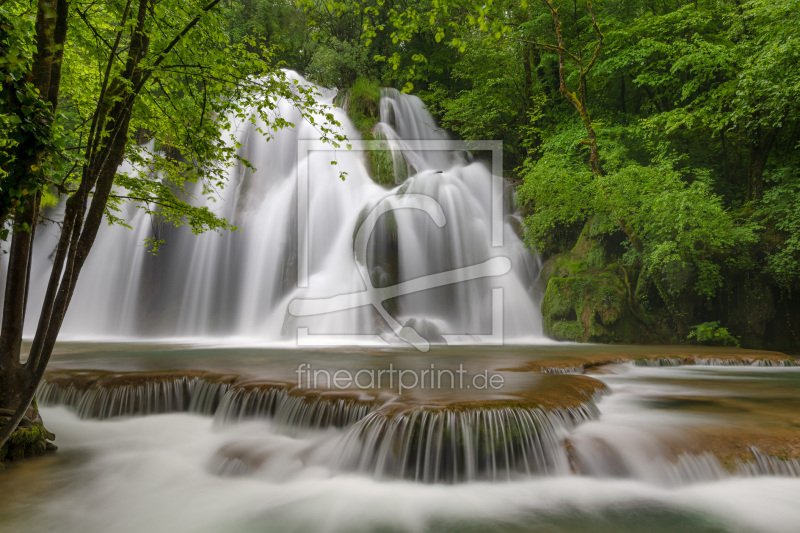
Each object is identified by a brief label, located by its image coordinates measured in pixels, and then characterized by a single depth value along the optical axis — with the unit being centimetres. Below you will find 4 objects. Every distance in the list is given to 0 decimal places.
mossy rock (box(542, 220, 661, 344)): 1282
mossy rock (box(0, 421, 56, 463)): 473
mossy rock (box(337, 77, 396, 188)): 1647
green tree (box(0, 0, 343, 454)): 245
